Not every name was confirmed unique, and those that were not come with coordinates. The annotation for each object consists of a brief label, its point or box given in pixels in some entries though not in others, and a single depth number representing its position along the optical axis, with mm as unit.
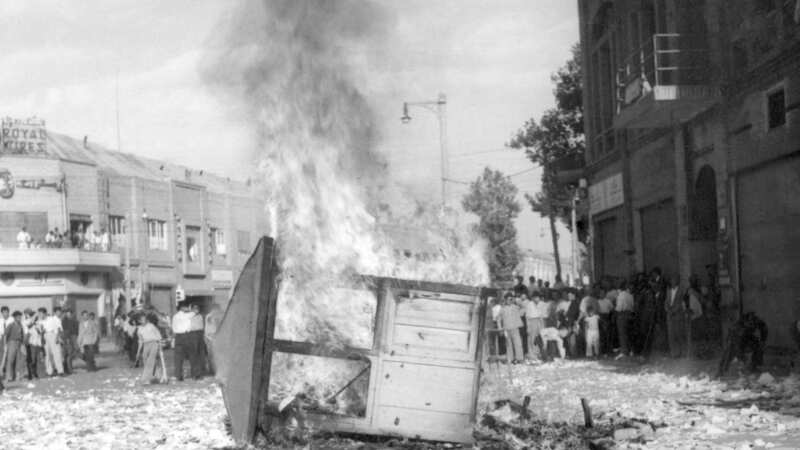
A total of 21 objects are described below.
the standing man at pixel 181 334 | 22625
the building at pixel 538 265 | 75800
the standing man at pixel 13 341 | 25156
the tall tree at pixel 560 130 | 44656
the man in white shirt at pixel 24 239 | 53188
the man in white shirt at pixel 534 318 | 24312
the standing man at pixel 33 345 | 26453
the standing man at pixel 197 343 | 22812
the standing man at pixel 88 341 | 28266
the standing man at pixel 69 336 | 28312
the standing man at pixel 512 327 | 23266
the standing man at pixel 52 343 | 27125
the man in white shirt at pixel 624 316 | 22328
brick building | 18719
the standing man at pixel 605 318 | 23594
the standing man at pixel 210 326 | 23061
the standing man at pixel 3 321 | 25734
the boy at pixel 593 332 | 23281
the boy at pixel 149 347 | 21766
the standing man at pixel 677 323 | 20078
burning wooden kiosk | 10195
